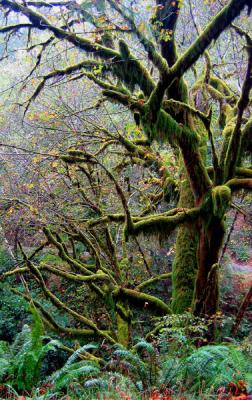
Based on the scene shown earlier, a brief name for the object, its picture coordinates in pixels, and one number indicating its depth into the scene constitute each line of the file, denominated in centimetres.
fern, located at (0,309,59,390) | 523
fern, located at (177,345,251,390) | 385
